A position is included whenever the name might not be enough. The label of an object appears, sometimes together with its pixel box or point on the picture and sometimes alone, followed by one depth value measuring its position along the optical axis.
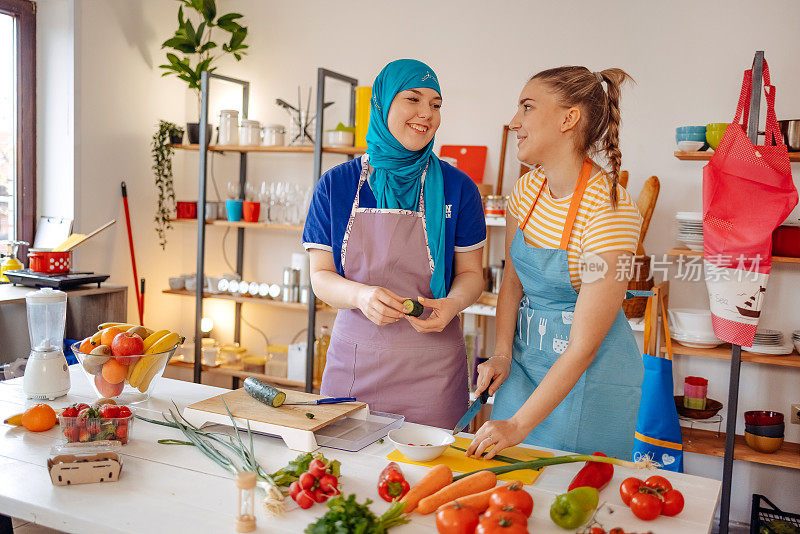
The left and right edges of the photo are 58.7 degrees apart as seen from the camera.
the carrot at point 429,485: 1.27
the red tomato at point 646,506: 1.27
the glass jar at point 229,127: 4.11
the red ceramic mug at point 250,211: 4.10
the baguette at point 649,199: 3.15
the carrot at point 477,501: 1.22
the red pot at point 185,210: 4.32
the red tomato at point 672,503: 1.30
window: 3.78
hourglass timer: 1.15
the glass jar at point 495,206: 3.50
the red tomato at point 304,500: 1.27
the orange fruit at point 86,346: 1.77
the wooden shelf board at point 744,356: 3.01
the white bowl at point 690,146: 3.09
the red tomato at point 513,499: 1.21
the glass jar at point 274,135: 4.02
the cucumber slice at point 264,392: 1.70
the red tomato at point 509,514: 1.13
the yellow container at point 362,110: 3.78
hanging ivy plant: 4.28
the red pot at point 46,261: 3.48
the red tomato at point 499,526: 1.10
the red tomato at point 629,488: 1.32
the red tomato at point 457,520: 1.15
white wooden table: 1.22
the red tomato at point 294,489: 1.29
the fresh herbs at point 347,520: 1.10
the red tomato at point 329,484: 1.28
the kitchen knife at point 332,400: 1.76
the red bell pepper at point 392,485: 1.32
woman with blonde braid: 1.69
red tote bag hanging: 2.75
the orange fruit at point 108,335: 1.79
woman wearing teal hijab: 2.02
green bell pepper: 1.21
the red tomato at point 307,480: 1.29
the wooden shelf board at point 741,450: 3.05
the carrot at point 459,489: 1.27
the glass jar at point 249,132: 4.05
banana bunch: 1.80
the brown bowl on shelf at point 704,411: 3.20
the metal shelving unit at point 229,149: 3.80
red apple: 1.76
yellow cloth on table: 1.47
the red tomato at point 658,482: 1.33
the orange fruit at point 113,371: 1.77
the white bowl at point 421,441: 1.50
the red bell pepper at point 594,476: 1.39
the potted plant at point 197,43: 4.04
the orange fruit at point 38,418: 1.63
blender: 1.85
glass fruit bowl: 1.77
